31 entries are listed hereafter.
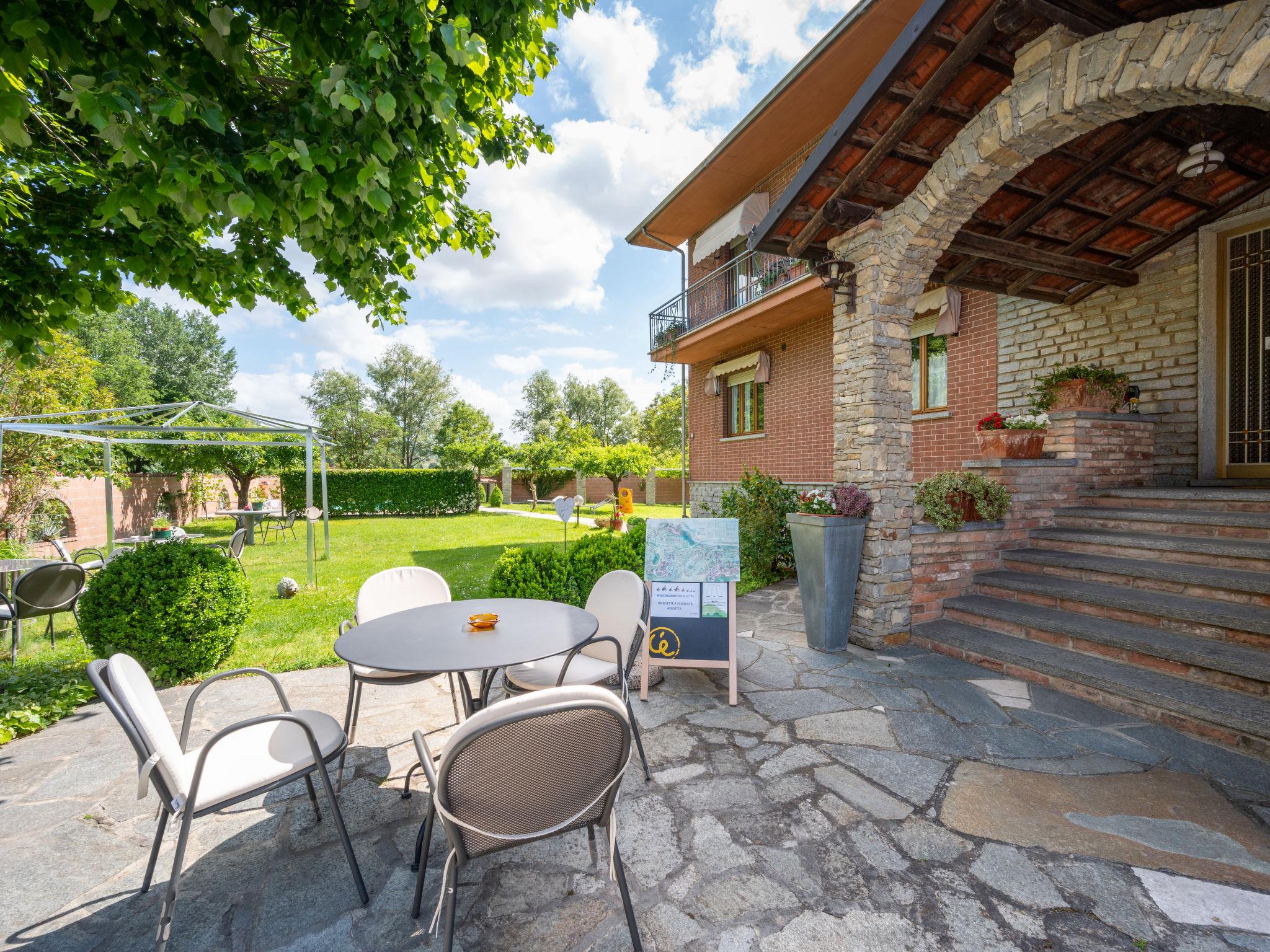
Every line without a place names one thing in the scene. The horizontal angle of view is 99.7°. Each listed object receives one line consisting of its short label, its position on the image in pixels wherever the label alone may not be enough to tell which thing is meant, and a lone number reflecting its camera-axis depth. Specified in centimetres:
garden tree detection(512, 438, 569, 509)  2270
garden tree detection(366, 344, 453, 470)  3278
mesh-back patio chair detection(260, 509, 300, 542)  1180
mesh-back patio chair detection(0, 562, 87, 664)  445
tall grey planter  429
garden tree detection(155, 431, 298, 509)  1271
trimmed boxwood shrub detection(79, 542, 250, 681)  363
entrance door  504
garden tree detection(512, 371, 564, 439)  4022
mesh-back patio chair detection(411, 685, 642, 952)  137
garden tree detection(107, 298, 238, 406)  2769
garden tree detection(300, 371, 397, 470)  3047
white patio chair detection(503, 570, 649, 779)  267
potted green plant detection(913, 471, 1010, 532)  470
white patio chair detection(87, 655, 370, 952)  164
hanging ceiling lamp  427
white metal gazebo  587
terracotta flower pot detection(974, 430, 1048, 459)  529
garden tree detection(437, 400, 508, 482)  2445
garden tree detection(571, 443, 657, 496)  1566
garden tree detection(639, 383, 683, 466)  3391
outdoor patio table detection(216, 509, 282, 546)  997
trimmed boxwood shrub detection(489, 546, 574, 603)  471
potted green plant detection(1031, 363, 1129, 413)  543
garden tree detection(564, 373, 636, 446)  4028
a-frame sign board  360
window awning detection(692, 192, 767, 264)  997
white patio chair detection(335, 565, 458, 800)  294
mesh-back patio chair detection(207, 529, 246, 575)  742
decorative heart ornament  598
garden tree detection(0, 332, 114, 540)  822
